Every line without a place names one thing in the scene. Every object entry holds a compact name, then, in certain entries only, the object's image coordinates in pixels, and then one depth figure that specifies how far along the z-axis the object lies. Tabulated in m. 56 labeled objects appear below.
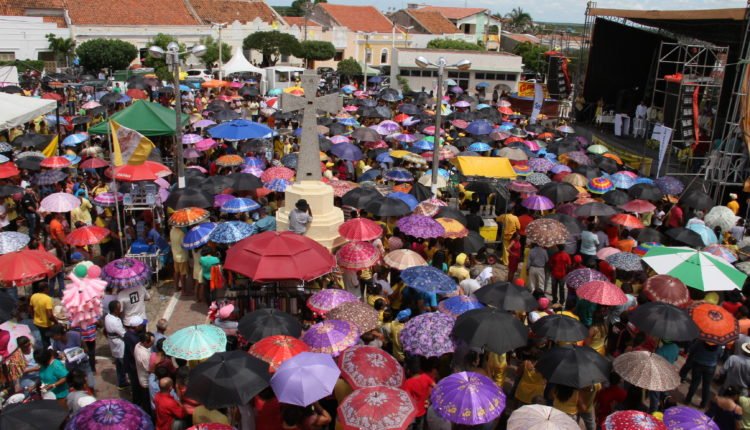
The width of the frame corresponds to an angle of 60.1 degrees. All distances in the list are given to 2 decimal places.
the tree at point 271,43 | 47.53
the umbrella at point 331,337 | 6.74
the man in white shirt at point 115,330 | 7.58
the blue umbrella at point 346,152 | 15.44
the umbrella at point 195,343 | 6.51
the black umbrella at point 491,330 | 6.79
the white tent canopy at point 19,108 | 14.09
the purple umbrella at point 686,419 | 5.57
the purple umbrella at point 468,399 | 5.65
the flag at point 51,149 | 14.55
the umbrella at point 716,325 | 7.45
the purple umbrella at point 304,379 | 5.67
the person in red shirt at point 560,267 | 10.20
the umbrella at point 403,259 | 9.16
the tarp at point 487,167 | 13.63
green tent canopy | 16.12
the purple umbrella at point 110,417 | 5.12
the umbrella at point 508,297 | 7.88
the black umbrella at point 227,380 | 5.59
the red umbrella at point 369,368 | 6.21
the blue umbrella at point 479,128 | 19.98
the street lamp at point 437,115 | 12.22
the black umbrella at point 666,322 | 7.21
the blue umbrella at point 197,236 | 10.03
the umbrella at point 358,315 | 7.37
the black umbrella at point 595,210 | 11.73
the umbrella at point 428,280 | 8.27
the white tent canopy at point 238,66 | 35.00
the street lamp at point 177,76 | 11.95
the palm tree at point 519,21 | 109.12
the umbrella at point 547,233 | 10.00
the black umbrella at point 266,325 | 6.98
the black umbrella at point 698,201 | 13.02
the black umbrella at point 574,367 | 6.25
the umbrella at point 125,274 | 8.23
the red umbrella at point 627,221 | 11.48
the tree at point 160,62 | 33.91
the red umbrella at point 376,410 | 5.27
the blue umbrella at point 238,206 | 11.14
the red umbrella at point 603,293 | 8.08
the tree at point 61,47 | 40.44
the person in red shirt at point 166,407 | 6.09
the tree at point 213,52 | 42.44
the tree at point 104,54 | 39.31
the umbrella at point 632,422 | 5.47
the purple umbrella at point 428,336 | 6.82
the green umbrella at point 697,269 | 8.65
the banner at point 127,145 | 10.93
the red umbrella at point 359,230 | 10.08
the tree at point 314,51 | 49.31
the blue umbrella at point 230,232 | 9.80
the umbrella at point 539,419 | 5.30
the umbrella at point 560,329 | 7.07
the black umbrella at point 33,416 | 5.01
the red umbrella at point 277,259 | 8.18
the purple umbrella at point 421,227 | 9.99
